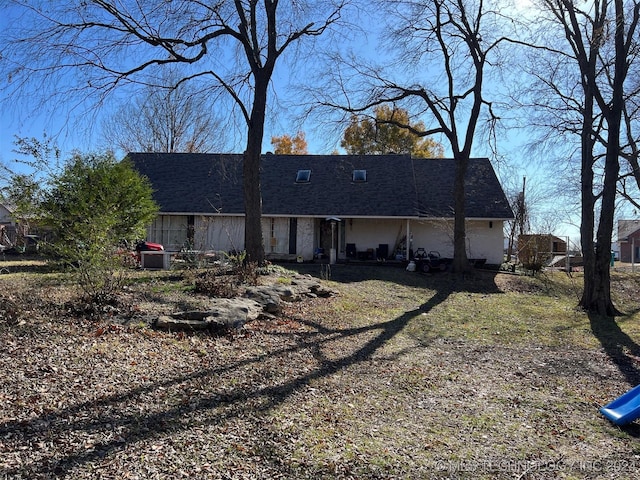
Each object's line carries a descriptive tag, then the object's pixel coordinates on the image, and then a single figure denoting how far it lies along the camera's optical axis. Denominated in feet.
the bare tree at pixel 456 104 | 55.57
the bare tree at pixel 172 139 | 107.14
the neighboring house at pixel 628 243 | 179.77
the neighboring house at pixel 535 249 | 62.69
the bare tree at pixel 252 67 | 40.10
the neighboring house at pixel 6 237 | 70.85
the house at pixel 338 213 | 69.31
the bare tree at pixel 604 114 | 37.09
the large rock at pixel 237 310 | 21.25
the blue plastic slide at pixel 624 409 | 14.65
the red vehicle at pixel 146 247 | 54.30
